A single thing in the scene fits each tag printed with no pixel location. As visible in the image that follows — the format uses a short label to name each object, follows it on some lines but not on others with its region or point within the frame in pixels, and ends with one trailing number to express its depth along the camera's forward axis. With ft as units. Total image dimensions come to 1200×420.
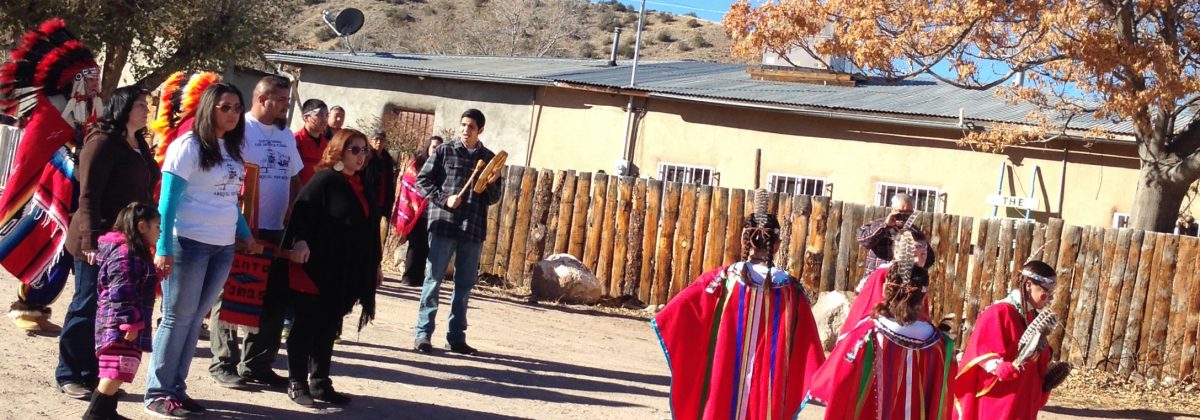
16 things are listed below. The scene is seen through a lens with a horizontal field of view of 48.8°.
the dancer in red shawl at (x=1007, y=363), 22.53
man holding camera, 30.48
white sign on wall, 59.16
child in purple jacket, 19.58
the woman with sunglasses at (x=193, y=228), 20.43
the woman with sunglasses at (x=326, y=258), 23.26
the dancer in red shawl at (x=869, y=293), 24.79
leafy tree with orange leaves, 38.88
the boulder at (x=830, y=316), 40.29
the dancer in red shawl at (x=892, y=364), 20.29
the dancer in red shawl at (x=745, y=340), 21.31
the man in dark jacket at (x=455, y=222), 31.48
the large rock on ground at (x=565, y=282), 47.57
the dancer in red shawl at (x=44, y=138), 24.14
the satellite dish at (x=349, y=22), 86.58
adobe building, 59.26
